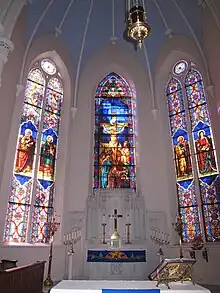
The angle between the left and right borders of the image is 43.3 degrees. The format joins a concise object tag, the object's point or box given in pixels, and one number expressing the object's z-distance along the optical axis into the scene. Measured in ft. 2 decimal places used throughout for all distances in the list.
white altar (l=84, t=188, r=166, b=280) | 27.78
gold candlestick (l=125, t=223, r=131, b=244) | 29.71
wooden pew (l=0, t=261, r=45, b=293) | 15.78
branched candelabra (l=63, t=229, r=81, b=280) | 29.25
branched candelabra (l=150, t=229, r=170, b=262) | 29.60
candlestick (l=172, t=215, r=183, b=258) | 26.07
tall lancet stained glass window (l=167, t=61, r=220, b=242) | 29.68
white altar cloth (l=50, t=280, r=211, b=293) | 9.61
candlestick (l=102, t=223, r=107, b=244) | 29.98
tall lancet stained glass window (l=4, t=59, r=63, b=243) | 29.09
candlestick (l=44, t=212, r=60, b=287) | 25.79
